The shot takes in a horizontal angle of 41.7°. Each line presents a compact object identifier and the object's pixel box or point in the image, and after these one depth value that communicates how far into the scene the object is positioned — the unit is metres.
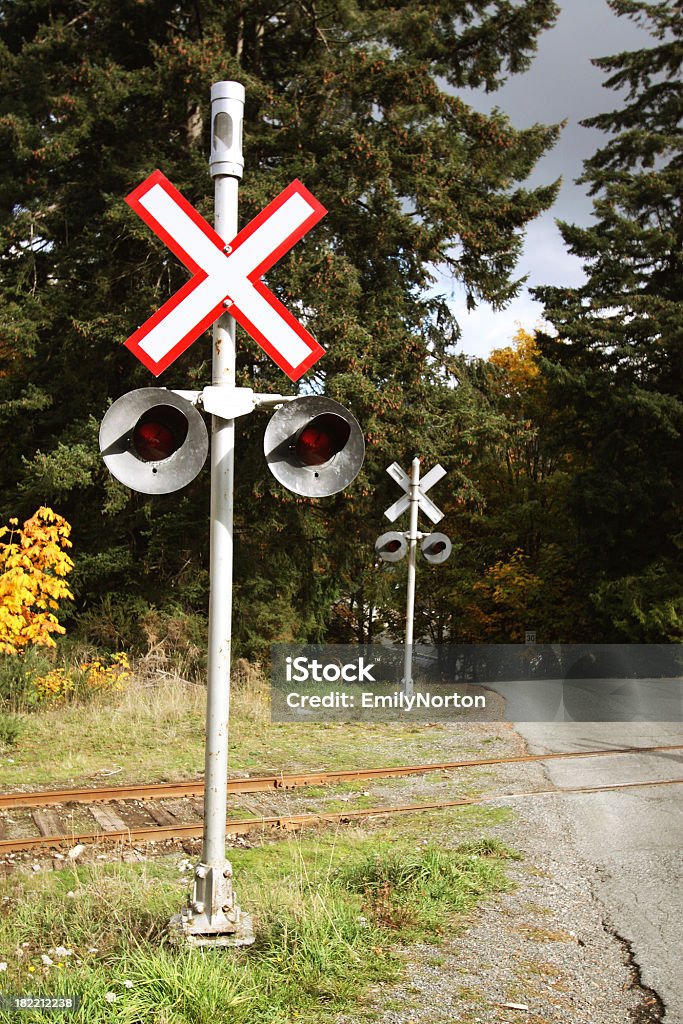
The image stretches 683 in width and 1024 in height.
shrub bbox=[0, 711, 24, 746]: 9.85
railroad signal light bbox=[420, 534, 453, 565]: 14.16
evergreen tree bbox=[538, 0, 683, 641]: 20.05
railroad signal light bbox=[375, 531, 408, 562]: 13.61
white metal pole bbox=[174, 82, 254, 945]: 3.88
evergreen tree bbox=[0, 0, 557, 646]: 15.66
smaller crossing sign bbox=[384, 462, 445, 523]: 13.90
